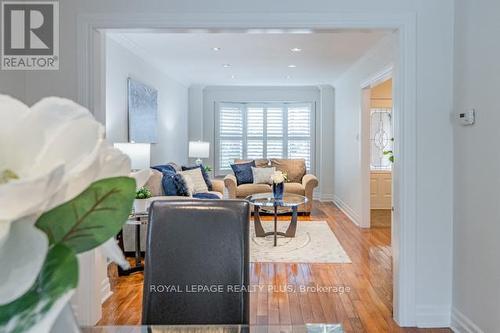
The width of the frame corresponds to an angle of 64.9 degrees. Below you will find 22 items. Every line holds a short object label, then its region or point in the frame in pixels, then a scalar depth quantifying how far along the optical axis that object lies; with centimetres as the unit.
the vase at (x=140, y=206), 363
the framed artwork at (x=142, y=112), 496
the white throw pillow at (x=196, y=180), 588
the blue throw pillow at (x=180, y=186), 493
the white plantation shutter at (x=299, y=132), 870
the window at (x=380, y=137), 771
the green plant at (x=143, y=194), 365
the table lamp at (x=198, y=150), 748
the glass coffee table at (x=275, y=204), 491
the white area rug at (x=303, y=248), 431
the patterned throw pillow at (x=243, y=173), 727
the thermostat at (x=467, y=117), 243
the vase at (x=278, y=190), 511
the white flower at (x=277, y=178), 507
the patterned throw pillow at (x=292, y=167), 742
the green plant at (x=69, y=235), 44
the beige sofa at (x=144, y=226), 413
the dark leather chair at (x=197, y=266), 145
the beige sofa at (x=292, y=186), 666
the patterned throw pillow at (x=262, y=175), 720
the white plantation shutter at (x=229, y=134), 870
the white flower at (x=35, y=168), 40
